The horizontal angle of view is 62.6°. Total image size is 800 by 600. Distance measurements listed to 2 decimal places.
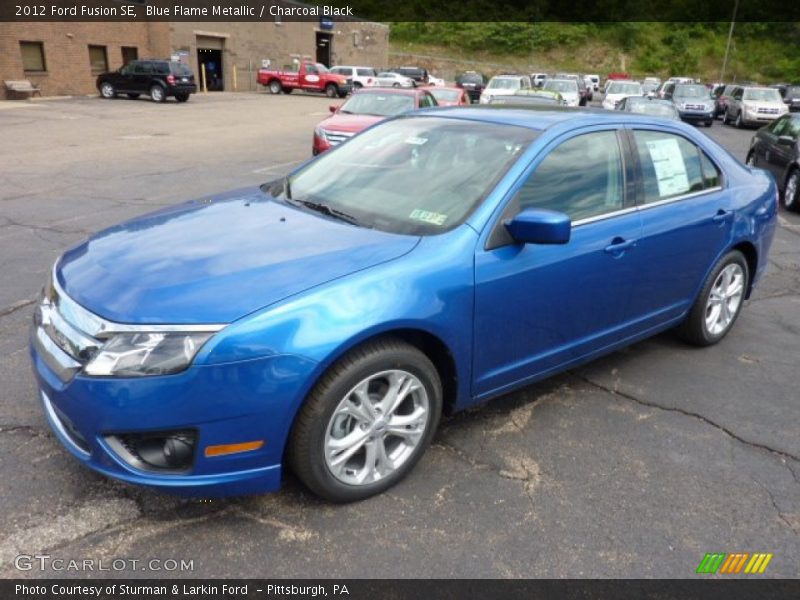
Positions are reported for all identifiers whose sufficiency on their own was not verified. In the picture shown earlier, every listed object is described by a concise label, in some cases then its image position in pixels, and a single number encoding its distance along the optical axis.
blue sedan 2.38
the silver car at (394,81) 32.79
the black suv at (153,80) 27.11
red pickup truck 36.72
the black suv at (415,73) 42.88
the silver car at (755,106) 24.35
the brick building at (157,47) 26.81
